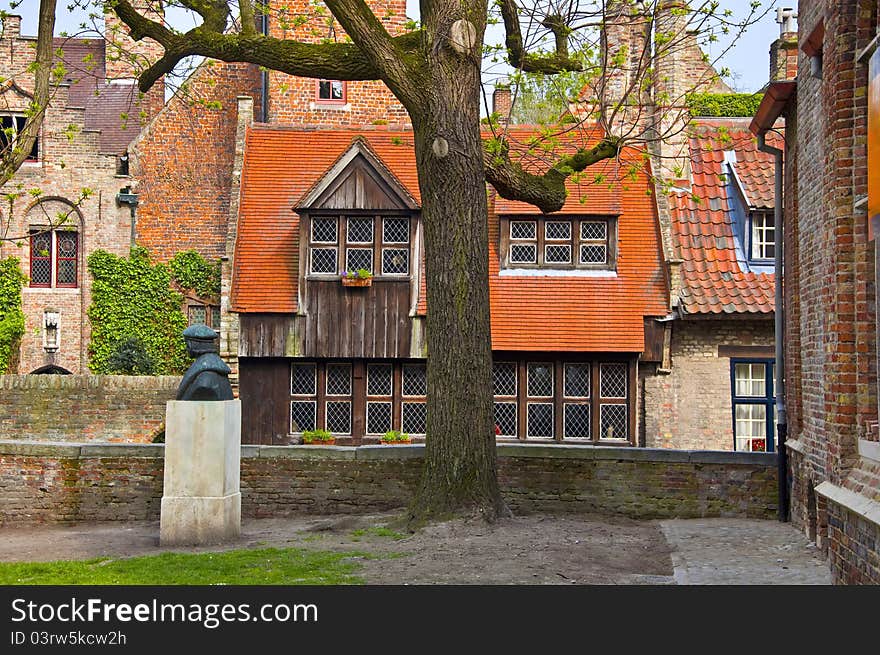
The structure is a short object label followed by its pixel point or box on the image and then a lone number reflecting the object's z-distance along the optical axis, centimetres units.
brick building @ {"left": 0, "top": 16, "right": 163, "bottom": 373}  3084
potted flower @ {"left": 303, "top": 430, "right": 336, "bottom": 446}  2436
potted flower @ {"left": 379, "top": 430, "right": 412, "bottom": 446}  2423
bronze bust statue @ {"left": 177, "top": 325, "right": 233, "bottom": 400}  1241
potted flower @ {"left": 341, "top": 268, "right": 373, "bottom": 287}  2456
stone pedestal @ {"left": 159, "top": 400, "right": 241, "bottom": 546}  1238
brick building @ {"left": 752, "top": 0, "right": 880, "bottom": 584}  905
